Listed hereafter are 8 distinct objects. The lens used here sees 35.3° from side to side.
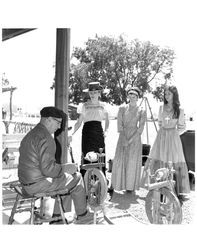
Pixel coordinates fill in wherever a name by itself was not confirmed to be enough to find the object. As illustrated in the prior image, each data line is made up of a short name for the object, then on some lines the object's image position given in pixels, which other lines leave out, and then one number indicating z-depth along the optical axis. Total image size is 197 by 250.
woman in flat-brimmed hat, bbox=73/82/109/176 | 3.88
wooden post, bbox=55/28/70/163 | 2.99
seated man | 2.41
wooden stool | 2.46
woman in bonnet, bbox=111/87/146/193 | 4.05
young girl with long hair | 3.60
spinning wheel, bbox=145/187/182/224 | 2.38
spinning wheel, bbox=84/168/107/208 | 2.82
